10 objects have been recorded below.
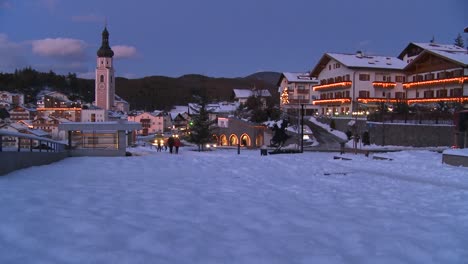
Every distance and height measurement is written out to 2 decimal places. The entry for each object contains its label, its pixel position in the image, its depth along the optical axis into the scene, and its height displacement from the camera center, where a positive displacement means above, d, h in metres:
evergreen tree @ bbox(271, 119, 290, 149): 32.41 -0.21
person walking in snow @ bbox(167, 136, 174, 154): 27.33 -0.84
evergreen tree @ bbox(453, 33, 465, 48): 92.55 +20.65
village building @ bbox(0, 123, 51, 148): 12.10 -0.43
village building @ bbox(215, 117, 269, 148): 53.31 -0.24
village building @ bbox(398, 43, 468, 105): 46.72 +6.93
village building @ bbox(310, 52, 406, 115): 58.88 +7.44
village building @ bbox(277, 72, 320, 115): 76.00 +8.51
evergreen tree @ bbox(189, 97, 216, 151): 38.41 +0.25
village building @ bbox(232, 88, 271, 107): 95.82 +8.87
